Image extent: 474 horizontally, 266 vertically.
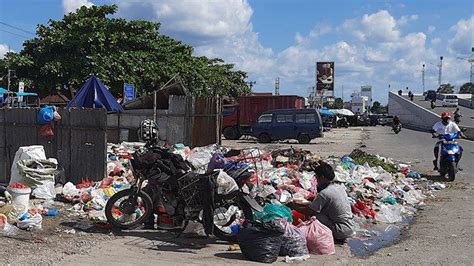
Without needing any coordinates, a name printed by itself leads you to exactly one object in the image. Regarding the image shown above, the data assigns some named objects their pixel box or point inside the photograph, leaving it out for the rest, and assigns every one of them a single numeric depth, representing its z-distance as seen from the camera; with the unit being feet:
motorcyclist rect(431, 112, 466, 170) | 45.39
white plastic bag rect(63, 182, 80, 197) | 31.96
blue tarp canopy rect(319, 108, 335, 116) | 159.67
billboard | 248.32
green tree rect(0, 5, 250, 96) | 95.25
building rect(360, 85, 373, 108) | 429.30
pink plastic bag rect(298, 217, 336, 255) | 22.57
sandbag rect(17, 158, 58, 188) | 32.55
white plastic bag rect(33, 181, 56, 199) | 31.89
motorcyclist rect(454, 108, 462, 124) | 146.02
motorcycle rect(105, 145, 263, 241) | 23.56
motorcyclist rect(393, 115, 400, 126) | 145.64
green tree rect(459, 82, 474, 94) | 445.58
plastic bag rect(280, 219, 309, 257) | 21.91
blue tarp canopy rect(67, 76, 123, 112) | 55.77
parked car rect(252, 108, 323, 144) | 94.53
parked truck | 107.76
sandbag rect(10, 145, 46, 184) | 33.83
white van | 234.17
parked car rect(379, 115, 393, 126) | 209.97
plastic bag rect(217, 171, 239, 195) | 23.38
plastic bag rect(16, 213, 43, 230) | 24.63
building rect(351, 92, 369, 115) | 299.54
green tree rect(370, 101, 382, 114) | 448.00
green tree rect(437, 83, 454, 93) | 463.25
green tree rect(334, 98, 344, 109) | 414.53
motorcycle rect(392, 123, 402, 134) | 144.66
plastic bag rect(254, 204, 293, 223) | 22.45
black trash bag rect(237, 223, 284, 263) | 21.01
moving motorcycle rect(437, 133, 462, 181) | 44.50
